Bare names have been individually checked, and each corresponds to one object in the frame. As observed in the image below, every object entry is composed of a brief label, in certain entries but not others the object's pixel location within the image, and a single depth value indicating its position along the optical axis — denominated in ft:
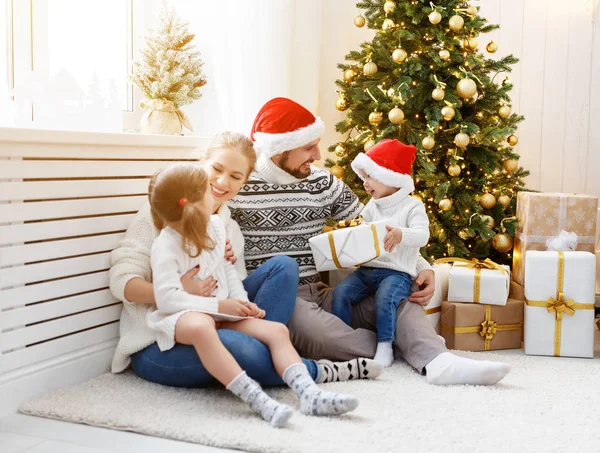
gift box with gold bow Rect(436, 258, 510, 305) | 8.58
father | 7.74
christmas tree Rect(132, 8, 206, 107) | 8.99
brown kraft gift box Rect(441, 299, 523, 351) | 8.61
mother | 6.54
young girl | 6.10
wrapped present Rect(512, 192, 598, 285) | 9.11
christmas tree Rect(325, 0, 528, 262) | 9.66
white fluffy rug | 5.48
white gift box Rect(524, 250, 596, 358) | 8.43
